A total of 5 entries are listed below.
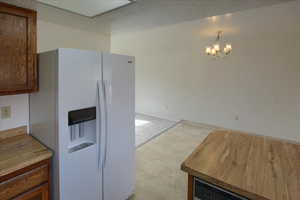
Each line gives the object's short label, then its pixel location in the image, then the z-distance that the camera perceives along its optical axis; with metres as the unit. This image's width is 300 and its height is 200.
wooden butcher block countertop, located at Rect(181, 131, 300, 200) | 0.89
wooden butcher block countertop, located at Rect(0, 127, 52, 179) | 1.20
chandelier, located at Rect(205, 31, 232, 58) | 4.28
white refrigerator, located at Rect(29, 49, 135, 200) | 1.36
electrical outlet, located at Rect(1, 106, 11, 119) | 1.61
